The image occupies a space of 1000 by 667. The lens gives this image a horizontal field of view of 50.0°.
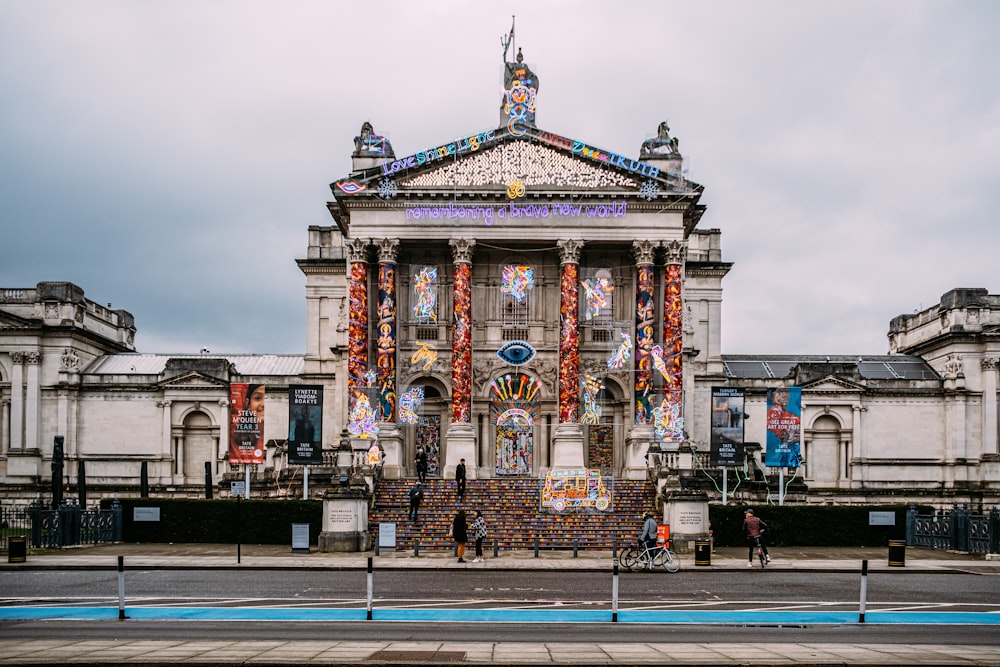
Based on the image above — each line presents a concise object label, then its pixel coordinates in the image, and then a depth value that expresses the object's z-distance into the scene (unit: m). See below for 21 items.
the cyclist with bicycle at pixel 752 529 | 35.03
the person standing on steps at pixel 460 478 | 44.50
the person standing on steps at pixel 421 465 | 47.47
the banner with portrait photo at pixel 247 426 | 41.31
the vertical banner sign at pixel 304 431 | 41.66
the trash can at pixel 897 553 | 33.62
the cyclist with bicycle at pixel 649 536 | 33.97
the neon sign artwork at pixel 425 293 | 53.91
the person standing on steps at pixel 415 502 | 41.84
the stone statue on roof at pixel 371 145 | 53.41
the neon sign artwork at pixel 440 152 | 51.34
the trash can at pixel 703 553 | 34.66
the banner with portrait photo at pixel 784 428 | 42.75
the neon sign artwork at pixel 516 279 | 53.91
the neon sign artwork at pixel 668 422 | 49.69
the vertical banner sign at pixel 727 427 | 42.47
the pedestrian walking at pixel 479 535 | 35.81
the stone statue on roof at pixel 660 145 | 52.78
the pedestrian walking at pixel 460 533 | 35.25
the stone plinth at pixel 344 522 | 39.53
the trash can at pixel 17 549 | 33.78
